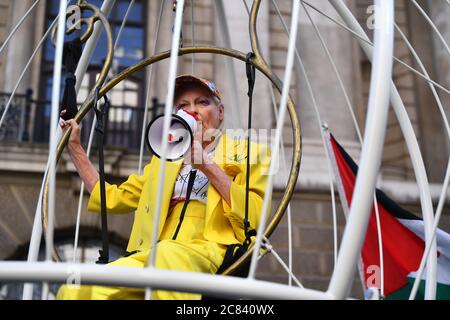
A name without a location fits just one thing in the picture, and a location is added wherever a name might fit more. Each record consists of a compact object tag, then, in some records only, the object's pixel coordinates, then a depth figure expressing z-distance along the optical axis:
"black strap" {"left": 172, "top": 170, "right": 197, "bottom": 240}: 2.30
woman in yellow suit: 2.05
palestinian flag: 3.24
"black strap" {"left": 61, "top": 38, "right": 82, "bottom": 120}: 2.15
